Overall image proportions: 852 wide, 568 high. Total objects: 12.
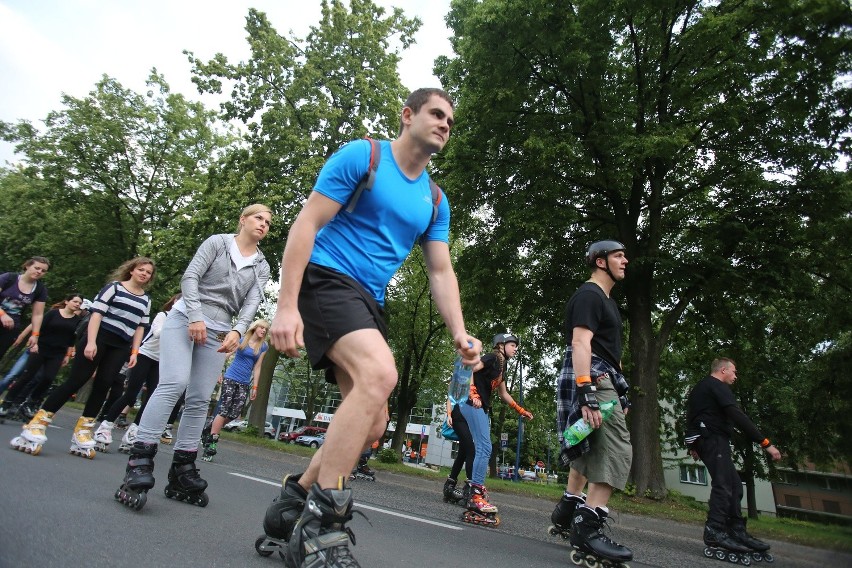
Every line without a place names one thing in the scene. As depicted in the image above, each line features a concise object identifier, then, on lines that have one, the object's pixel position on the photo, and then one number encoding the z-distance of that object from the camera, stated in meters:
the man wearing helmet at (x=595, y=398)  3.91
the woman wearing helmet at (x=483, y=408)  5.93
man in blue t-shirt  2.17
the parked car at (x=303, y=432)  51.94
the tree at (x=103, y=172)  24.50
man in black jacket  5.65
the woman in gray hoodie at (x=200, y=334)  3.97
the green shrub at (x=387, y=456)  17.89
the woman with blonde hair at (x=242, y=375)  9.07
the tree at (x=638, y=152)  11.34
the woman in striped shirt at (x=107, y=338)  5.87
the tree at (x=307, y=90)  19.41
